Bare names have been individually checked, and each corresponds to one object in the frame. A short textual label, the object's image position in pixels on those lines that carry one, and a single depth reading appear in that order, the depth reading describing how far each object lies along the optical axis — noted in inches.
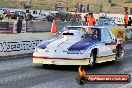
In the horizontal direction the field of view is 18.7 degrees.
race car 464.4
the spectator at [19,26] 1148.5
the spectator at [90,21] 1061.1
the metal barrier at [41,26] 1306.6
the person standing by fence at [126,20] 1213.7
